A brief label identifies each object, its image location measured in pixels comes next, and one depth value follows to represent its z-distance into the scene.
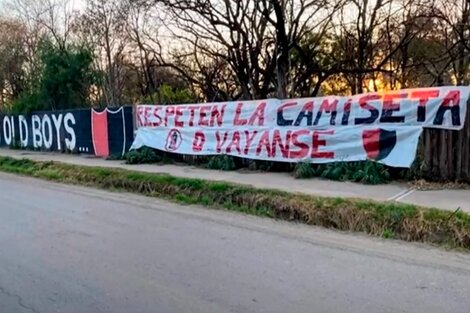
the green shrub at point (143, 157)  12.23
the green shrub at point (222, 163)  10.54
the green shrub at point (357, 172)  8.23
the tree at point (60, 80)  19.59
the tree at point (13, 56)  25.59
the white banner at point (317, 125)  8.14
